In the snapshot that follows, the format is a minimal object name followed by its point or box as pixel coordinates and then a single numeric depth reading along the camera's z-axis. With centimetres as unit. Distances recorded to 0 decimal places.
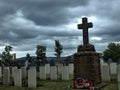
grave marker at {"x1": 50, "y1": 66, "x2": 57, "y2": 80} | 881
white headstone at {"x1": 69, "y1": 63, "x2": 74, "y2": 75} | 1121
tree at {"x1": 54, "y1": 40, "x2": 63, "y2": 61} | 1806
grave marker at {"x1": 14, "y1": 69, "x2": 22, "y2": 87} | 730
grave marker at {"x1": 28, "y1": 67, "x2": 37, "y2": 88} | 701
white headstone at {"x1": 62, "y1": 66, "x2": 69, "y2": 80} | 866
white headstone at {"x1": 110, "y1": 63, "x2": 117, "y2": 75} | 1047
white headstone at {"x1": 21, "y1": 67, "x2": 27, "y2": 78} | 933
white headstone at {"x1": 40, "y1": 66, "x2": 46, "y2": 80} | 898
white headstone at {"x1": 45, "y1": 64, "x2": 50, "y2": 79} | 1077
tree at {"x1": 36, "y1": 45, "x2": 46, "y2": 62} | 1685
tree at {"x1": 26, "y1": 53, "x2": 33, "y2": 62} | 1717
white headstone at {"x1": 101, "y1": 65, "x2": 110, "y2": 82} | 805
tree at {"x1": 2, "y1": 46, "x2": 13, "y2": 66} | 1563
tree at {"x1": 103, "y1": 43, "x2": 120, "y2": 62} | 2477
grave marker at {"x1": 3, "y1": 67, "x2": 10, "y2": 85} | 763
